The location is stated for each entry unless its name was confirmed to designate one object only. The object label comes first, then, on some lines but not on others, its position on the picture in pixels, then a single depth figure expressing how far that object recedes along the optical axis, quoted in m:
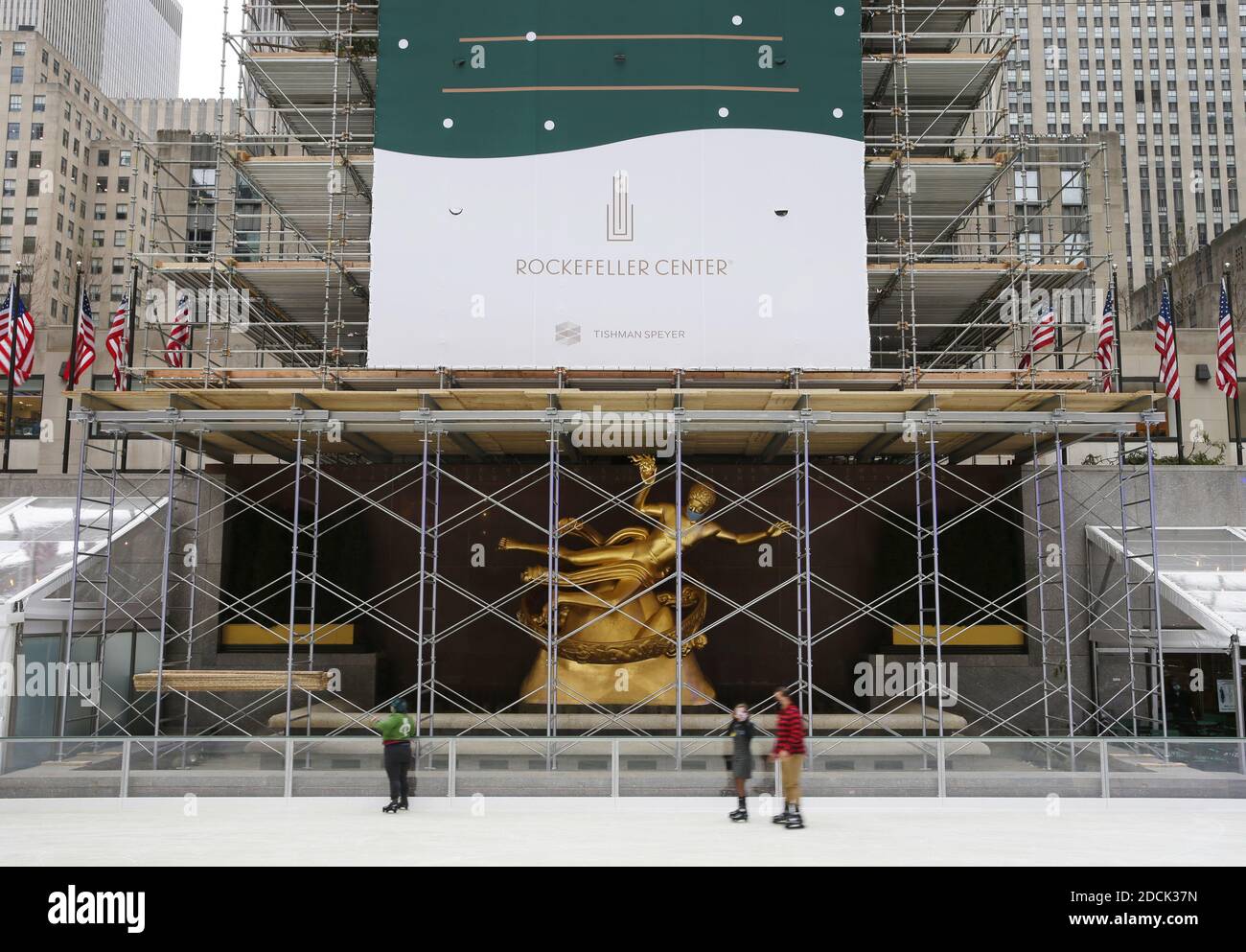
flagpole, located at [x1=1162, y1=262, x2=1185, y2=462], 23.84
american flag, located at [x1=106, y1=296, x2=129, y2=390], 23.02
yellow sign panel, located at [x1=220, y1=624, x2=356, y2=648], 19.25
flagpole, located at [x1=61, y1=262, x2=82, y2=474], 23.12
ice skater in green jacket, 12.62
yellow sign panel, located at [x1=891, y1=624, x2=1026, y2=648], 19.19
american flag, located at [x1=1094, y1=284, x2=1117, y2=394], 22.33
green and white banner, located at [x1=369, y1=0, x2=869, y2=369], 18.83
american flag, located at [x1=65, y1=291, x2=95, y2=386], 23.61
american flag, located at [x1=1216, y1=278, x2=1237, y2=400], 24.31
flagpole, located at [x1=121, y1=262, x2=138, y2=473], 24.41
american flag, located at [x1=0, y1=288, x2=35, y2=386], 23.16
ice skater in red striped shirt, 11.66
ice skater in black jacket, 12.24
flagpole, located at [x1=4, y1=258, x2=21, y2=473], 23.02
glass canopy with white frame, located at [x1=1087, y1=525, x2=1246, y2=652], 16.41
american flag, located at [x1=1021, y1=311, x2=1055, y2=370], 21.87
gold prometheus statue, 17.84
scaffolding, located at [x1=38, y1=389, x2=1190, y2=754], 16.44
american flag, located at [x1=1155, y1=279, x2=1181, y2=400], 23.98
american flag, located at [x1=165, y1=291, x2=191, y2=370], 22.84
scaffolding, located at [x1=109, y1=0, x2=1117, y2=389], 20.05
